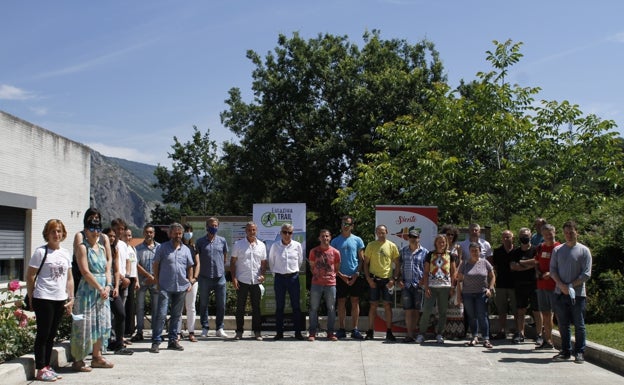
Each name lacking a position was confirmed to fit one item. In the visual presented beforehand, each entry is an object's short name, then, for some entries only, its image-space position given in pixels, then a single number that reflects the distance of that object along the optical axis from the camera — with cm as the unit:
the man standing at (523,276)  1161
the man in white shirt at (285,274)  1215
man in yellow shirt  1212
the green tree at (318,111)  3538
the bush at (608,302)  1311
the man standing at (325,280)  1204
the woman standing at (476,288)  1151
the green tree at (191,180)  5228
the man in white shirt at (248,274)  1210
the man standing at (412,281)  1201
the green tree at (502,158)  1578
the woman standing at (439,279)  1180
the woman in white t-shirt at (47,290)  800
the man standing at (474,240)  1187
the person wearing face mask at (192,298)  1162
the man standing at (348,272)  1229
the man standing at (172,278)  1070
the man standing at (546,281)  1070
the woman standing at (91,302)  857
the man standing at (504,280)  1201
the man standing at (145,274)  1129
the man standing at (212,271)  1209
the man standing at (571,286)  973
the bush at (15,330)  854
